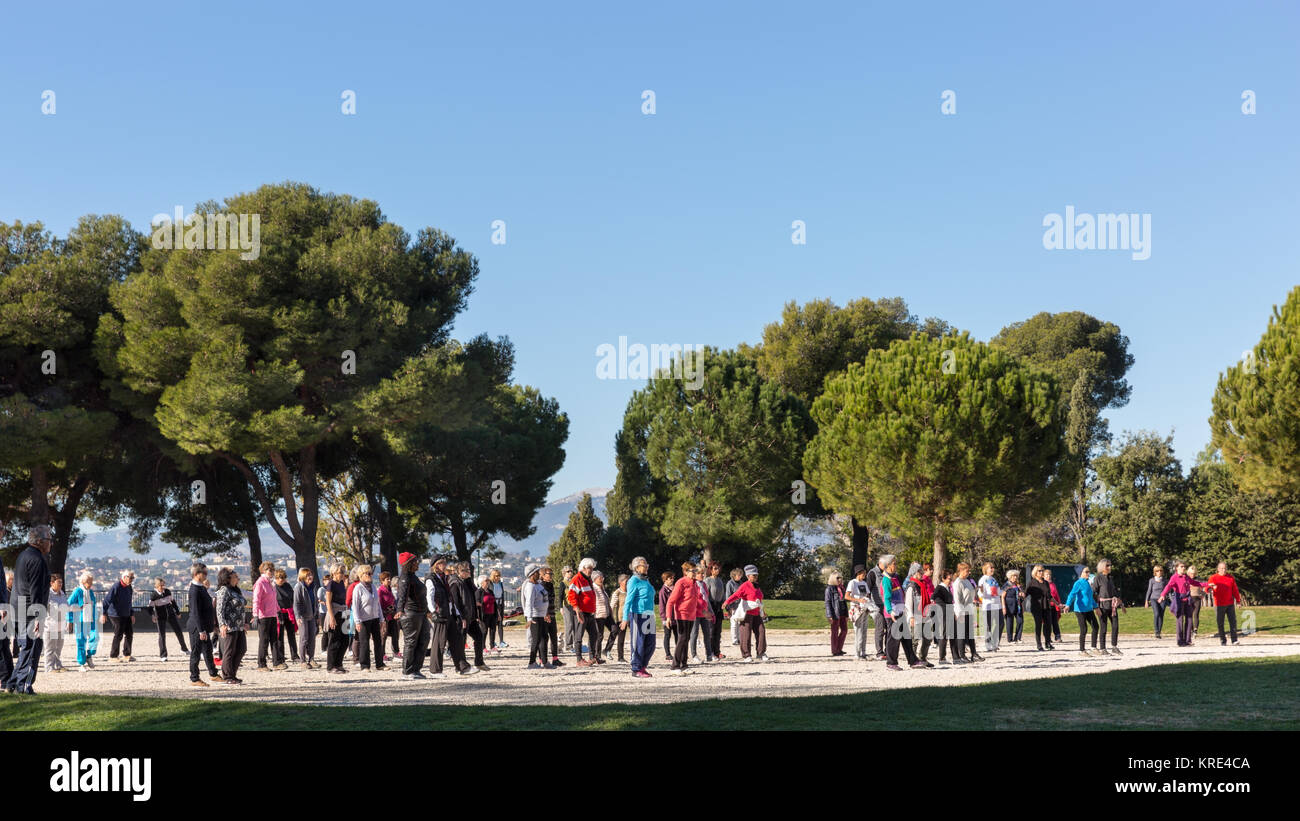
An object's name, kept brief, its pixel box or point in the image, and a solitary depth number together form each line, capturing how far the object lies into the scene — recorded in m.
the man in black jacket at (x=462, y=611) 17.22
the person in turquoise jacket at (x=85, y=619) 19.06
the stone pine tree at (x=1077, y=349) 70.44
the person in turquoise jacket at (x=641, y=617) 16.31
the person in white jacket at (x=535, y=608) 17.95
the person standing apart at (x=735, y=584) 20.53
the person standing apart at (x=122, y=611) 20.28
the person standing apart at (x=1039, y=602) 21.75
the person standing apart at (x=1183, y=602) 22.55
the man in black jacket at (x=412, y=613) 16.00
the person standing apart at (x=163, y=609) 21.20
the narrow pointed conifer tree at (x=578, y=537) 49.78
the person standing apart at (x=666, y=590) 19.52
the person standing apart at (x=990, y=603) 21.28
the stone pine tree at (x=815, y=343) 52.56
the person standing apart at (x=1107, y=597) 20.75
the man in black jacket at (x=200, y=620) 14.80
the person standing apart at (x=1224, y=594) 22.59
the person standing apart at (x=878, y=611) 19.20
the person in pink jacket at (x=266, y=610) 17.27
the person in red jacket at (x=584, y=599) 18.53
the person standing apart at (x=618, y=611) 20.23
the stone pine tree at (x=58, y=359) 32.00
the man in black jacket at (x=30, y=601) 11.93
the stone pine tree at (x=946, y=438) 34.38
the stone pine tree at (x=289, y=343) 31.84
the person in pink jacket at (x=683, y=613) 17.03
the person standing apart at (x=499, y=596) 21.10
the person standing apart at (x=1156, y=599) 24.74
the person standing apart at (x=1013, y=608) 23.36
